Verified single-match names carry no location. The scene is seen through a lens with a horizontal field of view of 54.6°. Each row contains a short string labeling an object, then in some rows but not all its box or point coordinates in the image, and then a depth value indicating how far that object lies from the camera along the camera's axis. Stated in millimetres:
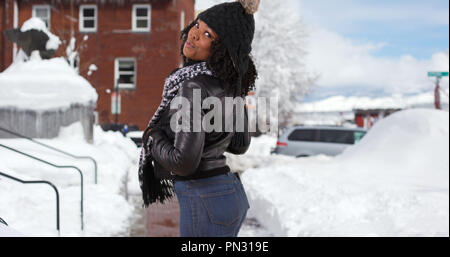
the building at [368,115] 35344
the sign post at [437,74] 10008
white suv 13656
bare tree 14000
